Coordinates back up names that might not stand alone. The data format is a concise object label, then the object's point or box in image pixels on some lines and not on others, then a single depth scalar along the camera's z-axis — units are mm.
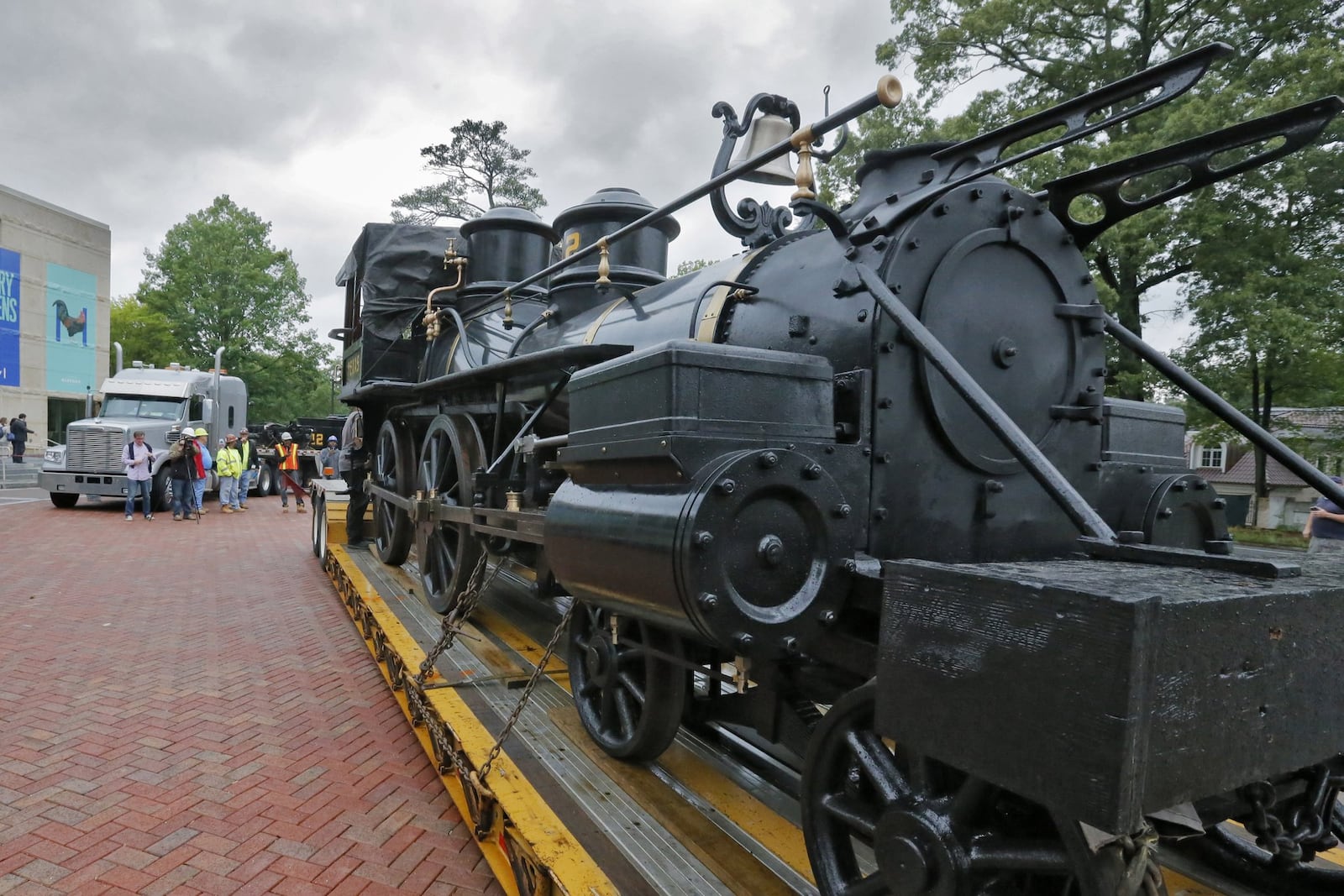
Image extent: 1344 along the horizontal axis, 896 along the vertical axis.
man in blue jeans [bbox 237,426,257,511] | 15867
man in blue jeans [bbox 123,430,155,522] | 12914
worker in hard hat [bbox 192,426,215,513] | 13523
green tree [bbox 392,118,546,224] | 28766
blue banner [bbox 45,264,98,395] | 26703
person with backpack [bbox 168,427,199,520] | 13047
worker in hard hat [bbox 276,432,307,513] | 16500
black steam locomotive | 1396
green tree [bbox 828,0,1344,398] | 10594
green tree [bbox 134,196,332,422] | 30078
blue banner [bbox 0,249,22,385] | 24969
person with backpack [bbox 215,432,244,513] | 14797
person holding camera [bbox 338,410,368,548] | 8070
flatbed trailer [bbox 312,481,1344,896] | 2305
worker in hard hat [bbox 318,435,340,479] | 19859
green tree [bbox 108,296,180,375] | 29719
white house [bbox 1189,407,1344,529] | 12414
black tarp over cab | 6977
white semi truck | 13750
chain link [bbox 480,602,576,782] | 2713
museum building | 25203
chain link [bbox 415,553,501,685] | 3770
